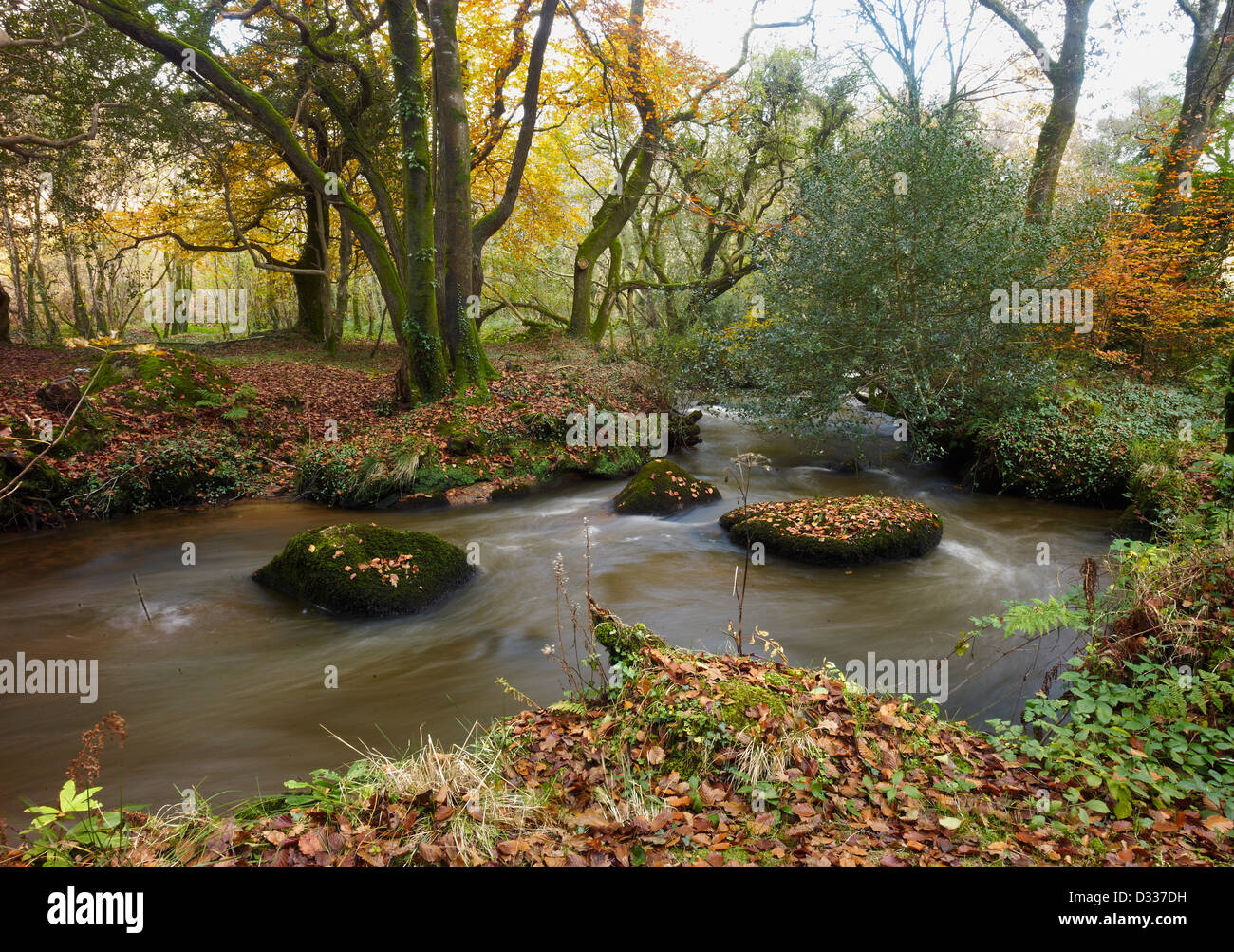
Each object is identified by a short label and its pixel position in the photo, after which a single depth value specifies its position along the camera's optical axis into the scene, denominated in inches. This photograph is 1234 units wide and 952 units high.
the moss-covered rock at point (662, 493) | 451.2
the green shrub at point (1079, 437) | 440.1
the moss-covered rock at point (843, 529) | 358.9
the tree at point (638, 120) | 634.2
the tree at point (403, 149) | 487.8
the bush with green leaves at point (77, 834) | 113.3
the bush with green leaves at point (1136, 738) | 149.3
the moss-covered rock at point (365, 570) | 299.0
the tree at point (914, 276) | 447.5
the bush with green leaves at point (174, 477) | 422.3
